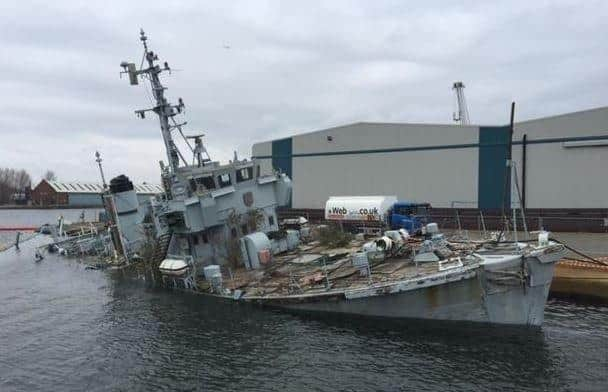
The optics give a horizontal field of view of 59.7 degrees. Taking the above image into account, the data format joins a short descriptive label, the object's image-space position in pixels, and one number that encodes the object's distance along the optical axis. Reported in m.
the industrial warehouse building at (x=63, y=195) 162.62
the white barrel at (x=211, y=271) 23.80
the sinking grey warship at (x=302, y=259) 18.25
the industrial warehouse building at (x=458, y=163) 42.53
